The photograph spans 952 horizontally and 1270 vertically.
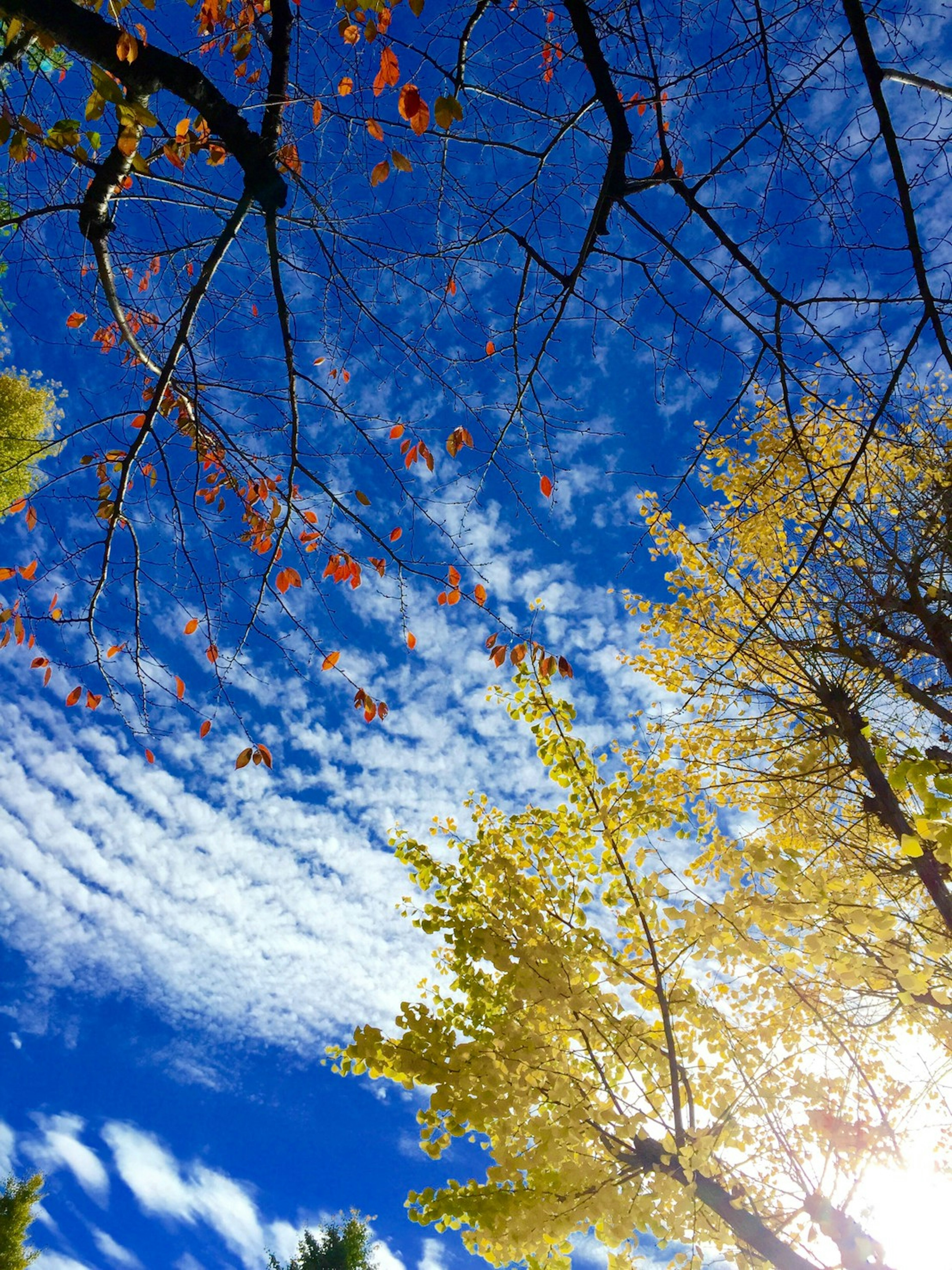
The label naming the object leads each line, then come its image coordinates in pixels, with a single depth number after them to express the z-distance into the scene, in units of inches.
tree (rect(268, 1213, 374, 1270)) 559.5
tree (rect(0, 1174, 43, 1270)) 612.4
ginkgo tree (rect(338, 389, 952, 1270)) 118.6
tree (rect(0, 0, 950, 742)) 73.2
